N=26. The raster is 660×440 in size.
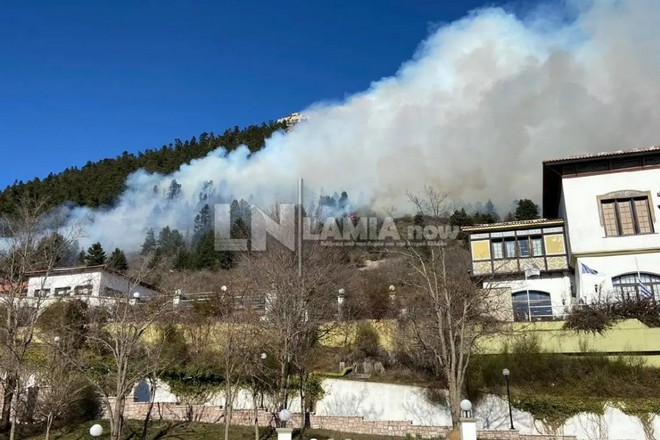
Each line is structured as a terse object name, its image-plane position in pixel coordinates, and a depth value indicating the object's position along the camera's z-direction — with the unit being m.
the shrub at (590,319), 22.12
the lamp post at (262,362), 22.86
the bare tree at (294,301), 22.09
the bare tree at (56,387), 20.33
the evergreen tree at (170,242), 70.31
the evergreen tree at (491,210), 78.90
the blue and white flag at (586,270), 25.86
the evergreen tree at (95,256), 56.84
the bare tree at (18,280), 21.64
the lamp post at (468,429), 15.17
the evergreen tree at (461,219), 65.00
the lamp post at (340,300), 28.09
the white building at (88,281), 38.00
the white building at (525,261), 28.45
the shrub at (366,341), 26.05
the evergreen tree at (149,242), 73.44
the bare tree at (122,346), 17.08
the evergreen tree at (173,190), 96.25
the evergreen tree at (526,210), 69.06
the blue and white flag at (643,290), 24.11
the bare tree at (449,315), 18.31
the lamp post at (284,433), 12.77
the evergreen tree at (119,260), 54.01
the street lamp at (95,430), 14.52
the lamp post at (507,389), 19.61
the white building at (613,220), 25.34
